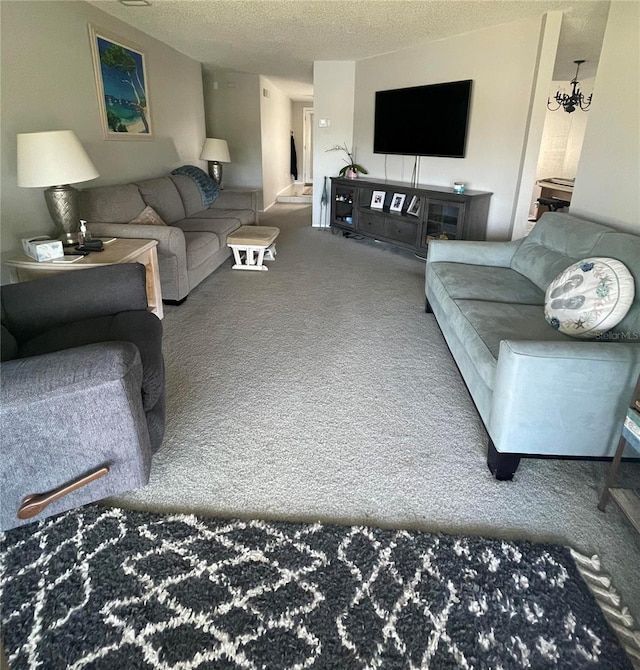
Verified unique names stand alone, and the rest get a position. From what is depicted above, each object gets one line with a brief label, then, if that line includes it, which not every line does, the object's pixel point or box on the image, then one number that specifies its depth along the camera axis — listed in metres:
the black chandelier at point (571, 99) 5.53
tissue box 2.40
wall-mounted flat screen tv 4.44
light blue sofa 1.48
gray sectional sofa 3.13
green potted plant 5.79
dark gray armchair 1.20
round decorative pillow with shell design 1.73
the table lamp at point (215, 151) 5.73
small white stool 4.08
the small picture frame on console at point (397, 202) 5.02
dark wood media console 4.30
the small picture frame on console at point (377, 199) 5.27
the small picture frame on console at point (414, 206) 4.82
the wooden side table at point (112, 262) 2.39
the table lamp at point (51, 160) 2.36
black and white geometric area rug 1.09
